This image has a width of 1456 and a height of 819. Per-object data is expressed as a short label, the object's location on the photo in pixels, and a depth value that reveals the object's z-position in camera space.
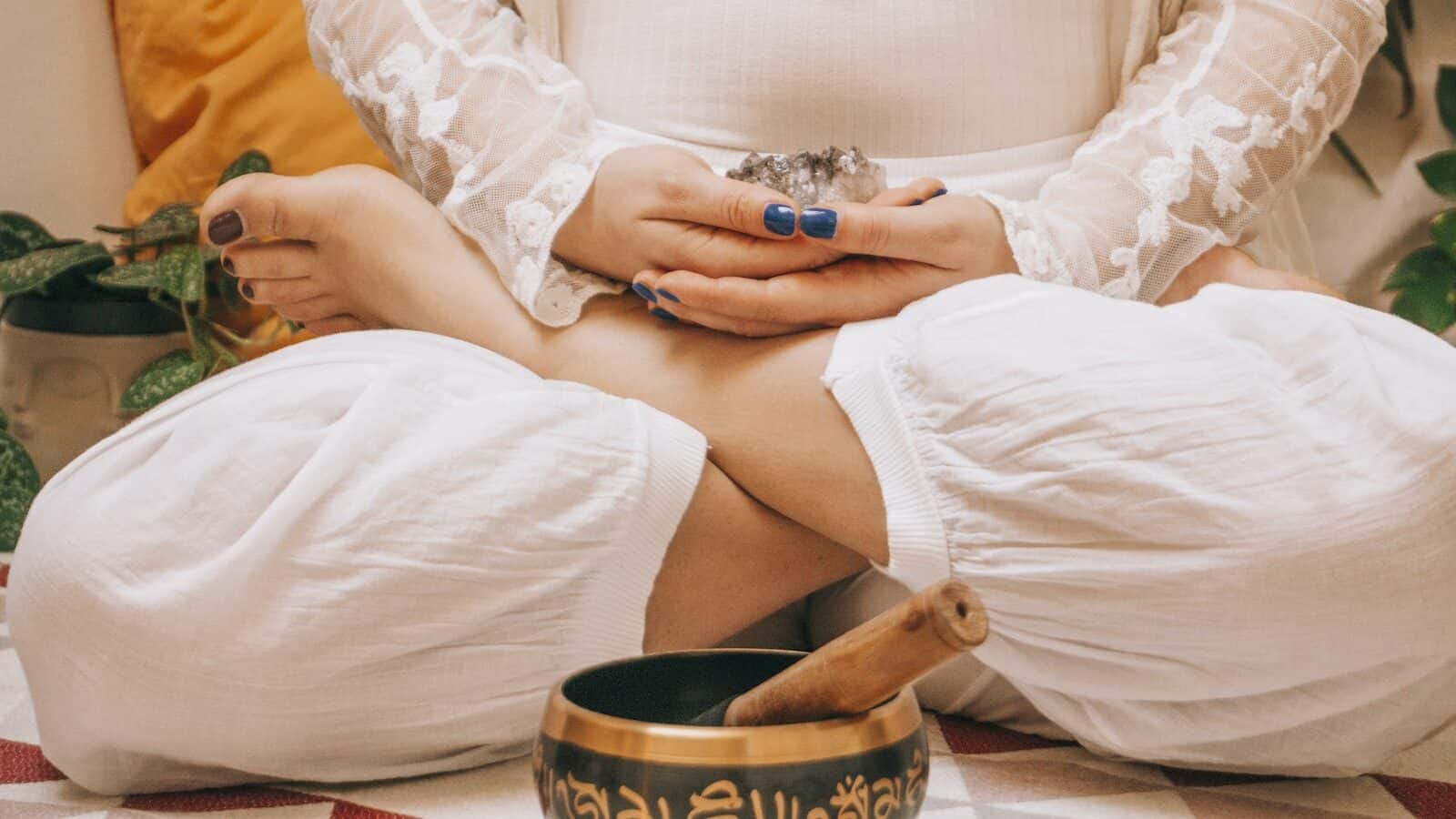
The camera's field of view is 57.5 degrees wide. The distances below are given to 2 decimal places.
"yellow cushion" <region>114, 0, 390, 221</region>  1.45
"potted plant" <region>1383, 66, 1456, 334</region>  1.44
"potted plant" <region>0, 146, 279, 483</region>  1.29
